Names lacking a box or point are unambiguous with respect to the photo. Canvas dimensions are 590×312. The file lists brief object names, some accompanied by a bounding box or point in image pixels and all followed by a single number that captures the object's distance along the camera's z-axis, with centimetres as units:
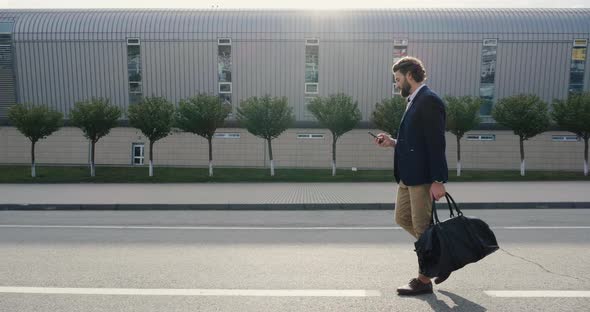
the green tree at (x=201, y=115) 1816
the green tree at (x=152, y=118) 1783
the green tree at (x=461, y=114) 1859
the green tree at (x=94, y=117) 1784
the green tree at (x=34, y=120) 1788
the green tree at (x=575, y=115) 1811
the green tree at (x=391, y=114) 1815
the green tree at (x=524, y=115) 1831
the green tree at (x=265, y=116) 1825
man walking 323
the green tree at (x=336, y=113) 1844
